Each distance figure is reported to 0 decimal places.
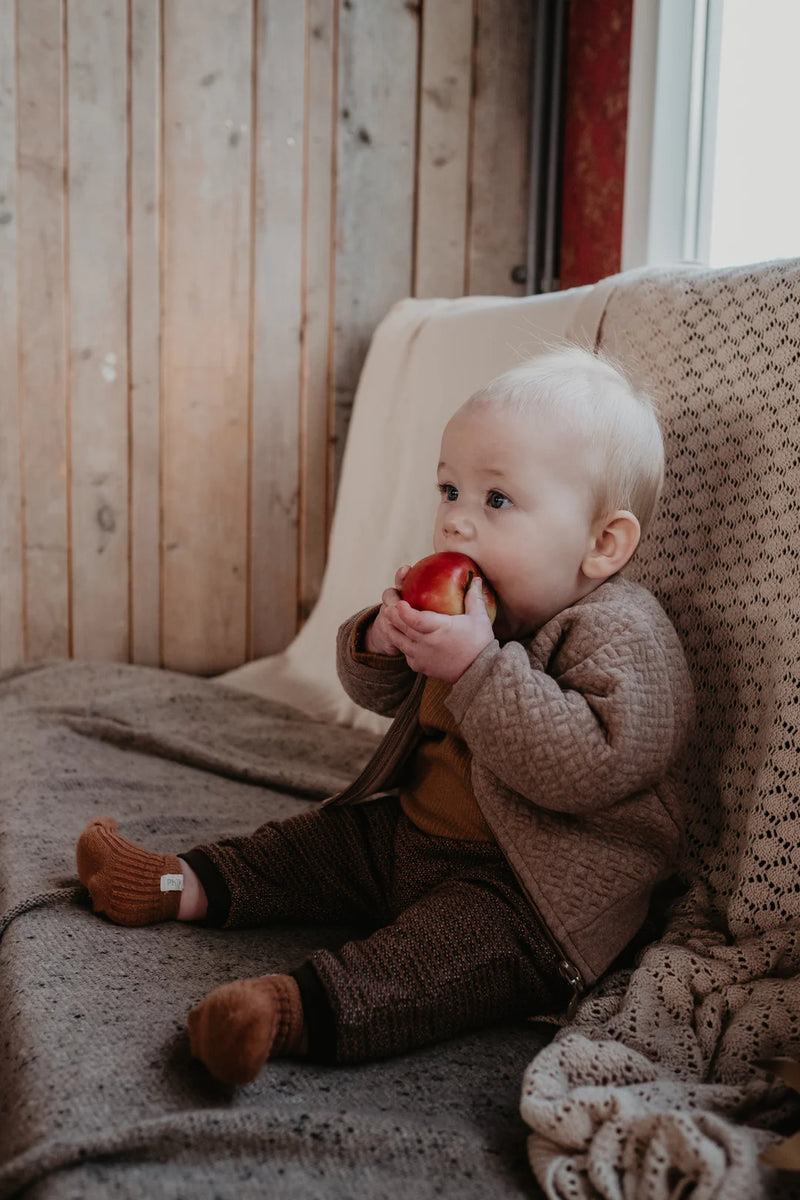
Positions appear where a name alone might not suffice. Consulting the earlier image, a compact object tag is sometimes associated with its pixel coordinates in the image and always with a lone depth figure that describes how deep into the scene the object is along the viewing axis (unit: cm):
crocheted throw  70
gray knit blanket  68
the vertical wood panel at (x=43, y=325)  202
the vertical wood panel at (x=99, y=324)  205
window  172
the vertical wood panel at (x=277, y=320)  214
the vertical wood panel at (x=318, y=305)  217
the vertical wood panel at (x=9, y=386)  201
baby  88
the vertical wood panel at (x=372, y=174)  219
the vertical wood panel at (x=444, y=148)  223
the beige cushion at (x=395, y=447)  163
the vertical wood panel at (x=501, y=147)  225
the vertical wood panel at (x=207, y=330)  211
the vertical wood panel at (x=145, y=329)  207
